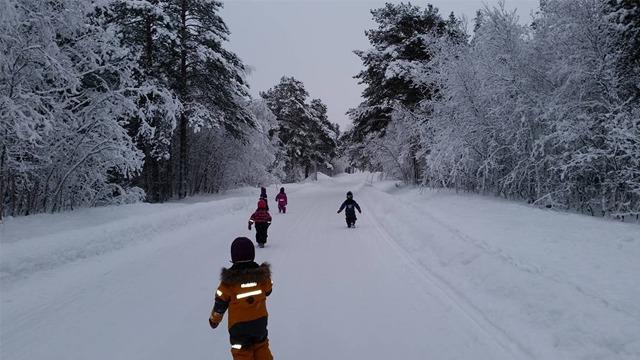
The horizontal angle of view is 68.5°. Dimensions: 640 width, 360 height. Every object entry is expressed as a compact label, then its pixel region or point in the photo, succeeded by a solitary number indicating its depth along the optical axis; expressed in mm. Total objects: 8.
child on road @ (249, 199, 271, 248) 12727
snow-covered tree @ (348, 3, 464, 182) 27594
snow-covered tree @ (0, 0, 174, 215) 11242
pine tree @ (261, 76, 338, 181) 56062
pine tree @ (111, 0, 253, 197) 22436
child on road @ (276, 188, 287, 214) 21094
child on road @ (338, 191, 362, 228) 16062
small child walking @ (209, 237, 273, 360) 4453
